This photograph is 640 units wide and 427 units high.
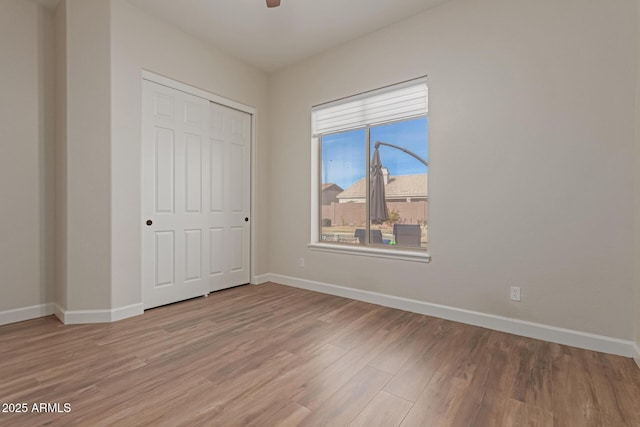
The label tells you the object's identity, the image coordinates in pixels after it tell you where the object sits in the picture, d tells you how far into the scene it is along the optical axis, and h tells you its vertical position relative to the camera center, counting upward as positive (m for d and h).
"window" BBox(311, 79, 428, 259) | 3.28 +0.47
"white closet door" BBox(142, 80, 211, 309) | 3.13 +0.18
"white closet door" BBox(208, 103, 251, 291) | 3.79 +0.19
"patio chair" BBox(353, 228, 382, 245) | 3.61 -0.30
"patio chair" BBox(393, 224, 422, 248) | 3.32 -0.26
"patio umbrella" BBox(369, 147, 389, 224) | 3.56 +0.20
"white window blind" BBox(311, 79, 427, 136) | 3.15 +1.20
